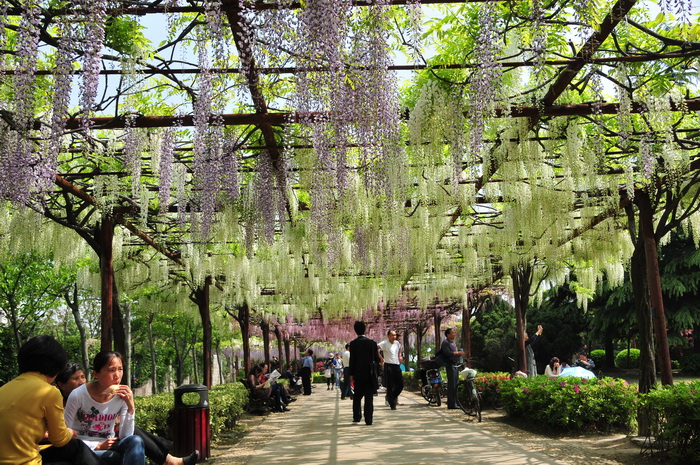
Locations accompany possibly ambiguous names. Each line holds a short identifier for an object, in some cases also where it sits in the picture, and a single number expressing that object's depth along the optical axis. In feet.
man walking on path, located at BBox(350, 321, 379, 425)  27.12
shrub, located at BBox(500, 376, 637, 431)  24.67
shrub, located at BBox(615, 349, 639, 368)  87.04
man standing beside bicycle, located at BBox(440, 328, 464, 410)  35.42
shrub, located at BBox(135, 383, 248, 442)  21.18
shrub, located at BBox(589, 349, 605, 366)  93.98
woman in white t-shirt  12.85
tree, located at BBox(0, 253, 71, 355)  48.01
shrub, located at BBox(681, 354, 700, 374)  68.44
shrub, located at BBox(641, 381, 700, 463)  16.25
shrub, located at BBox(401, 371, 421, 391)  64.75
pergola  14.39
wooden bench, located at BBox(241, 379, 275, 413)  41.52
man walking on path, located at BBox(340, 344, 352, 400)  49.29
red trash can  20.22
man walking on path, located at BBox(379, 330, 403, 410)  36.04
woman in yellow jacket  9.54
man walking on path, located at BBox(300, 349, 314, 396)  64.97
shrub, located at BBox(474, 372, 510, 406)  38.29
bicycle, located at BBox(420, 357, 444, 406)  41.65
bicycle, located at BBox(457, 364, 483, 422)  31.71
